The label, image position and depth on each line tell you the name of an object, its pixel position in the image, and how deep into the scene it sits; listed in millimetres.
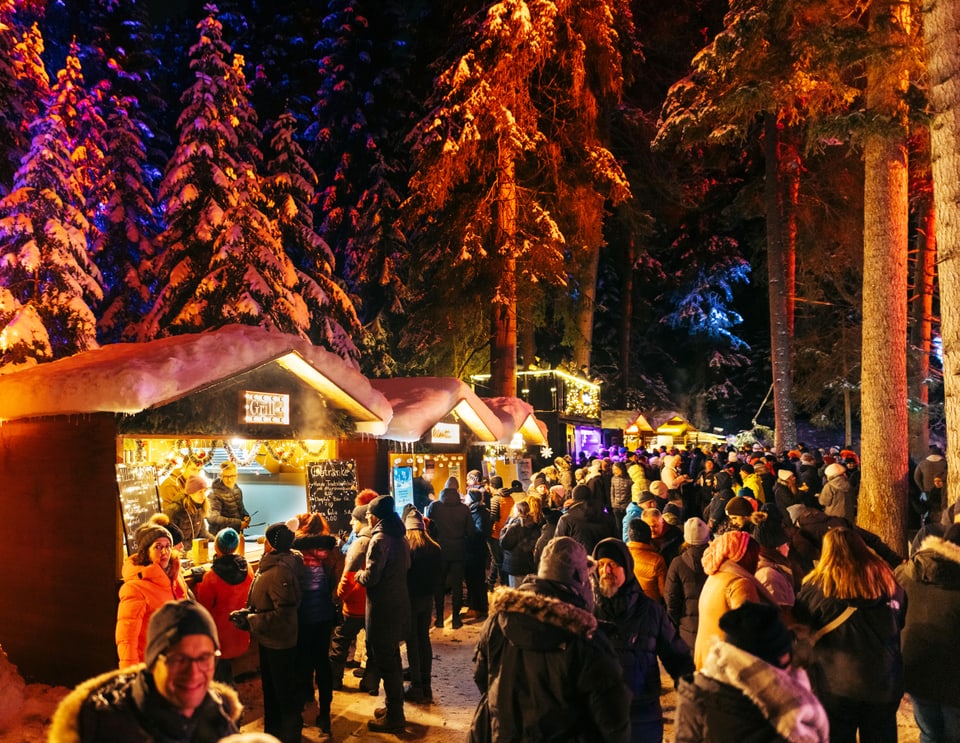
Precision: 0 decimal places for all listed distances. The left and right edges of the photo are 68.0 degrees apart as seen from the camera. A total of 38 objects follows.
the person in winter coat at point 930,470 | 13289
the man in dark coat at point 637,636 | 4094
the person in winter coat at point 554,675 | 3146
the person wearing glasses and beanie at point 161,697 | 2414
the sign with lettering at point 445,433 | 14016
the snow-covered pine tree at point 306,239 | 20922
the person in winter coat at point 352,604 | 6906
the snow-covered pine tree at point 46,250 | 16203
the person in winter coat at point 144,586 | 5211
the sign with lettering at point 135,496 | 7223
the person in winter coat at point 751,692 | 2582
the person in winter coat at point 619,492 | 13684
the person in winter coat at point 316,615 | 6094
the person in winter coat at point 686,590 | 5708
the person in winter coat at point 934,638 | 4445
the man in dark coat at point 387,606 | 6344
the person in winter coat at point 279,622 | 5684
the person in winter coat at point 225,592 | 6406
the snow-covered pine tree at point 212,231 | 17516
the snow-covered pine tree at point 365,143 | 23719
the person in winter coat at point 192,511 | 9984
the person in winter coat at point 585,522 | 8234
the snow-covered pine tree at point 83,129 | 18750
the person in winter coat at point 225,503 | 10086
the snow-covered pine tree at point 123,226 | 20219
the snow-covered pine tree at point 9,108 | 18906
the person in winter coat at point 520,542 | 9047
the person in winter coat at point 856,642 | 4086
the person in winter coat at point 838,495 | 11211
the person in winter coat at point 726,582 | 4195
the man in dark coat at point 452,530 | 10031
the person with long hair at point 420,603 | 7335
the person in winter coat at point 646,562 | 6152
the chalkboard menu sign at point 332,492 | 10719
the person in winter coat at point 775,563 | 4816
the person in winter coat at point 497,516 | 11273
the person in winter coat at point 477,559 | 10562
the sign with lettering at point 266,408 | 9125
